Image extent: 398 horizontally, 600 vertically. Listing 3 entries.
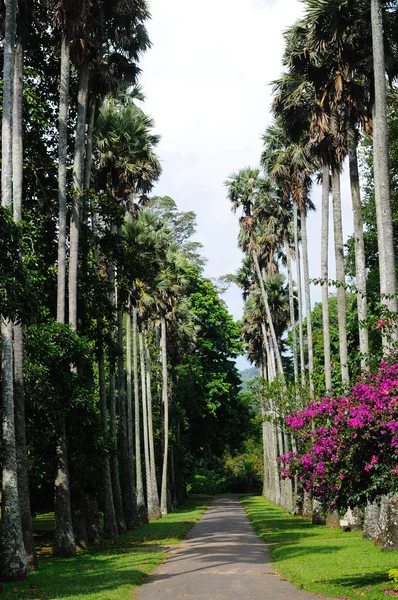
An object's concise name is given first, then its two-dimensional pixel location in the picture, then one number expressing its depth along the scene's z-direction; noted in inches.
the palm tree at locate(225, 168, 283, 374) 1978.3
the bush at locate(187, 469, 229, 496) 3316.9
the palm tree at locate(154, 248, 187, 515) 1828.2
